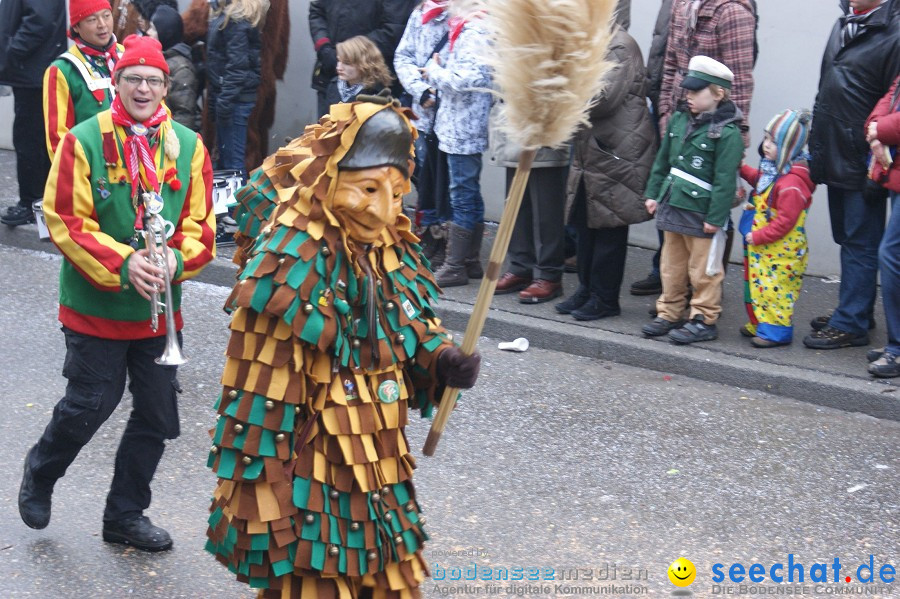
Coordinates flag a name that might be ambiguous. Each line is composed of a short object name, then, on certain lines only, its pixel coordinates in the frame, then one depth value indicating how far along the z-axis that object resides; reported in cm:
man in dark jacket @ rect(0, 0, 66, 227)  916
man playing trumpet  429
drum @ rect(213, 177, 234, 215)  871
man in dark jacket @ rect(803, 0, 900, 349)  665
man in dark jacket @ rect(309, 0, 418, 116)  884
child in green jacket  679
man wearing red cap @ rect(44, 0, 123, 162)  568
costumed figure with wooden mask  331
